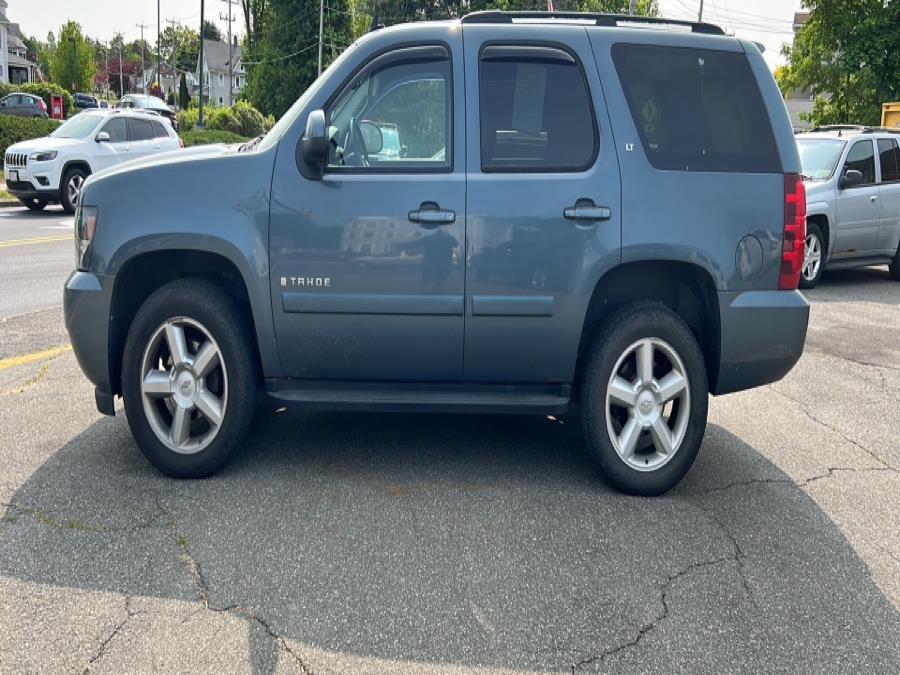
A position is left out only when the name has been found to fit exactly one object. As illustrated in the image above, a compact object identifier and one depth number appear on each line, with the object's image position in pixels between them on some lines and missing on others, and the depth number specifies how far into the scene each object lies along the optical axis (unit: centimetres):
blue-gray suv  426
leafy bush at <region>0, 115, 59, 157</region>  2330
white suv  1741
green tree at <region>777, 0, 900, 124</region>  2153
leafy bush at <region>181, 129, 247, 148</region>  3166
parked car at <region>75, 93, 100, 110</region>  5784
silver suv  1147
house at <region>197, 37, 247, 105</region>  11388
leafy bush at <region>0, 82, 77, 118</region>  4953
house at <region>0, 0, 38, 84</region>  7631
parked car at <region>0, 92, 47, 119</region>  4128
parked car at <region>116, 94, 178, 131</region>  4749
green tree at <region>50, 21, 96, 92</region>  7638
